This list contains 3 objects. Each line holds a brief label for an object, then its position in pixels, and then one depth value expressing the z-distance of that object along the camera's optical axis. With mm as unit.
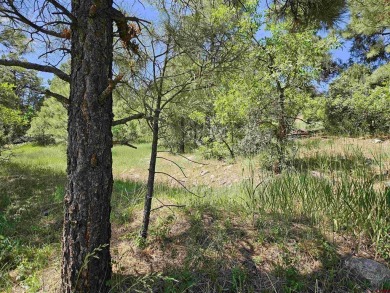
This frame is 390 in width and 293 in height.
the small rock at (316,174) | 3349
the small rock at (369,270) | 2163
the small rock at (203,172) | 9777
